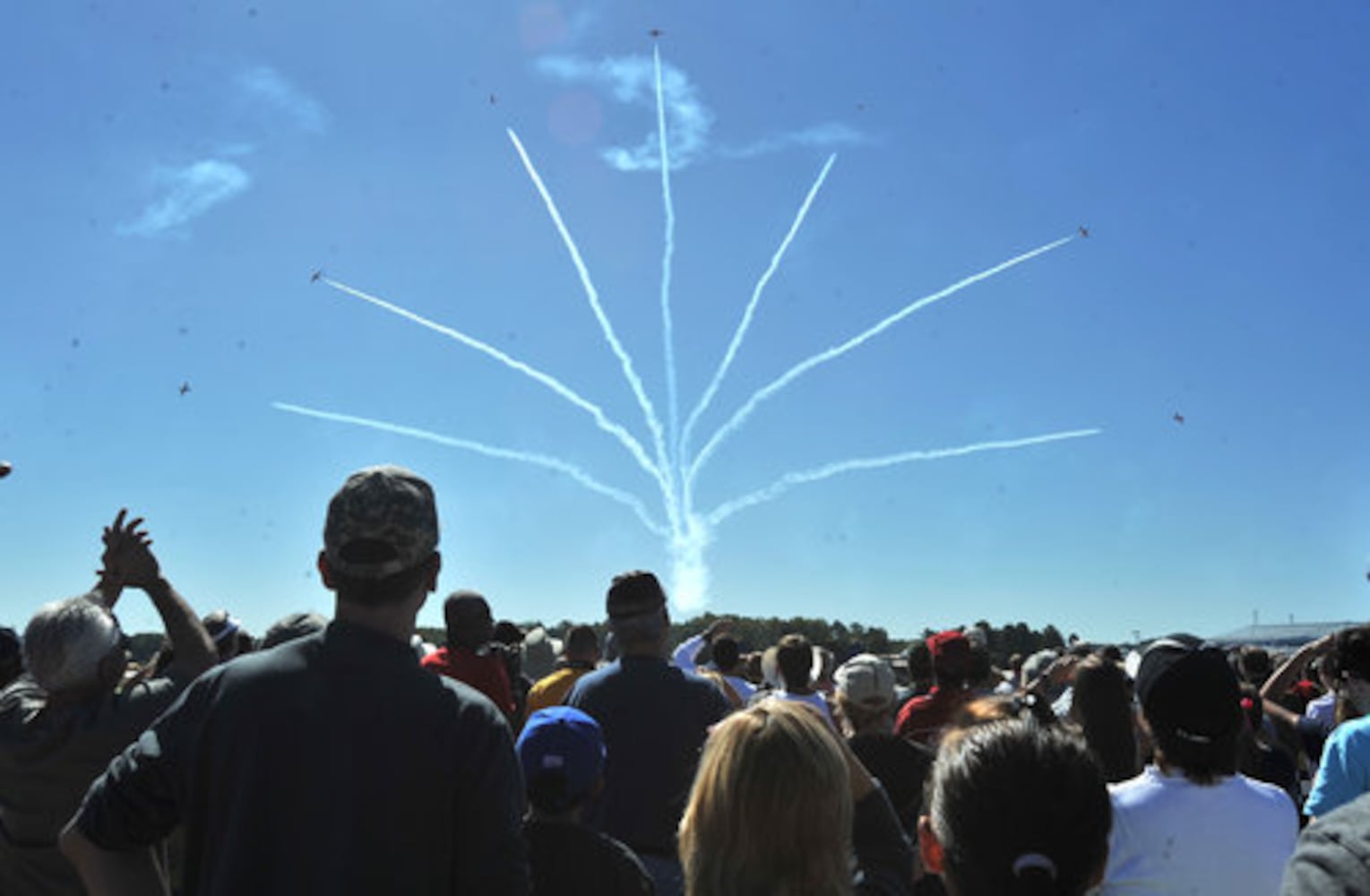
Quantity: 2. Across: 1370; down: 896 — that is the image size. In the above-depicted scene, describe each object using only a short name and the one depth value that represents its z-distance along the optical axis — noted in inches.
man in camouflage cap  107.9
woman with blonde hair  109.6
